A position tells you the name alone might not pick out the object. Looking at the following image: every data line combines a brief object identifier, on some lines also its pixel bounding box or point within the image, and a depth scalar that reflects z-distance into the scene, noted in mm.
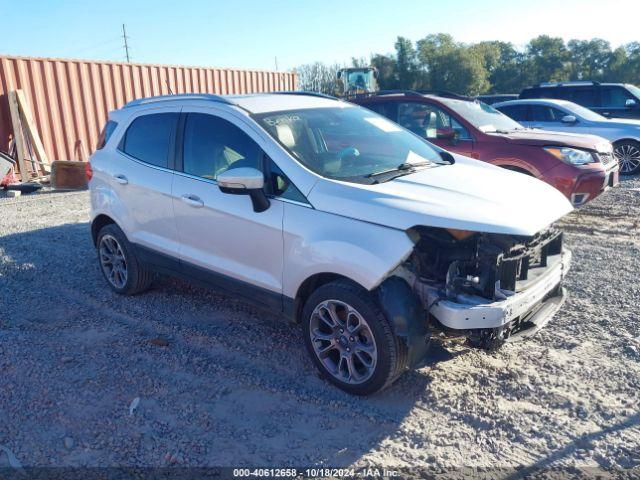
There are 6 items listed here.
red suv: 7141
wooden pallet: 11422
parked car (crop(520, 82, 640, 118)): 13234
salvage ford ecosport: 3195
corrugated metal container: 11773
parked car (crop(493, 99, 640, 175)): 11109
